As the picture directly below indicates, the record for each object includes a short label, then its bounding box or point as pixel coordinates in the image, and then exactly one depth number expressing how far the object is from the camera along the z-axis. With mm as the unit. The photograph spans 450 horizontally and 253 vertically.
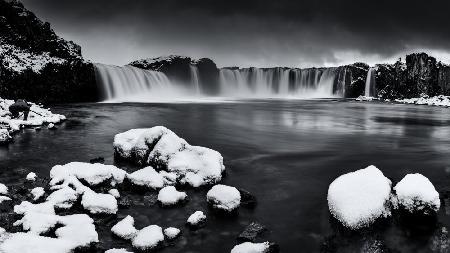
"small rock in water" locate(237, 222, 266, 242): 6155
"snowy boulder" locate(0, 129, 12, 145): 13982
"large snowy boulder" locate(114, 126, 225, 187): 8898
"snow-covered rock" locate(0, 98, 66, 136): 17266
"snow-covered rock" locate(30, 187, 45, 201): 7440
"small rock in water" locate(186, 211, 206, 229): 6523
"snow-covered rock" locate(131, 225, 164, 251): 5617
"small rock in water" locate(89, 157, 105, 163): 11352
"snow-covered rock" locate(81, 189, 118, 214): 6920
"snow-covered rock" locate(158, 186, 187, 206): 7430
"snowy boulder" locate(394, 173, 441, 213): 6676
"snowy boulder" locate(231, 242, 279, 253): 5457
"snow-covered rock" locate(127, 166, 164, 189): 8289
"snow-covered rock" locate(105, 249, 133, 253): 5359
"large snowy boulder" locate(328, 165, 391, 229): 6391
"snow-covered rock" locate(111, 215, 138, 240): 6000
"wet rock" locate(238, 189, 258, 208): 7695
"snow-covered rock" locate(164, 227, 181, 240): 6027
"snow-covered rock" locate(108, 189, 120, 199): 7777
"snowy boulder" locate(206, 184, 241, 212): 7156
